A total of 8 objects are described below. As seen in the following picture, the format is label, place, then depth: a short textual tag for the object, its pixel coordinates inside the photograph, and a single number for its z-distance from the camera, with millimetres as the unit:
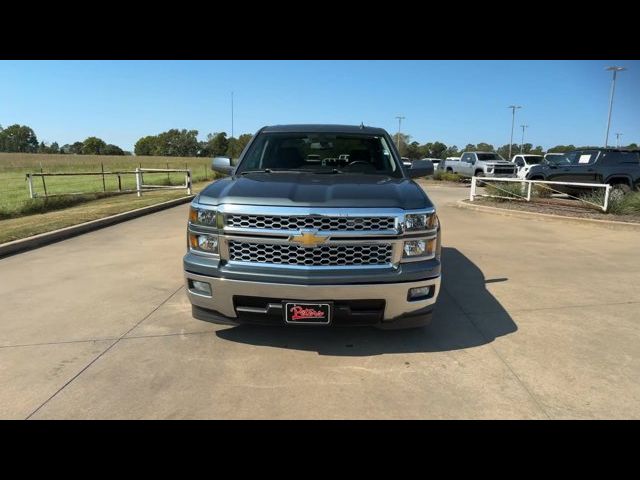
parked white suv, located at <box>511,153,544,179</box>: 24553
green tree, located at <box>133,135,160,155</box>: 134000
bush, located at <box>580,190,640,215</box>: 10875
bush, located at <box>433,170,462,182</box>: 28328
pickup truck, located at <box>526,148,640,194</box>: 12812
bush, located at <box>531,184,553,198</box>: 14077
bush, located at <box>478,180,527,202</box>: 13836
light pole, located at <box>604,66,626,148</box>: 34022
